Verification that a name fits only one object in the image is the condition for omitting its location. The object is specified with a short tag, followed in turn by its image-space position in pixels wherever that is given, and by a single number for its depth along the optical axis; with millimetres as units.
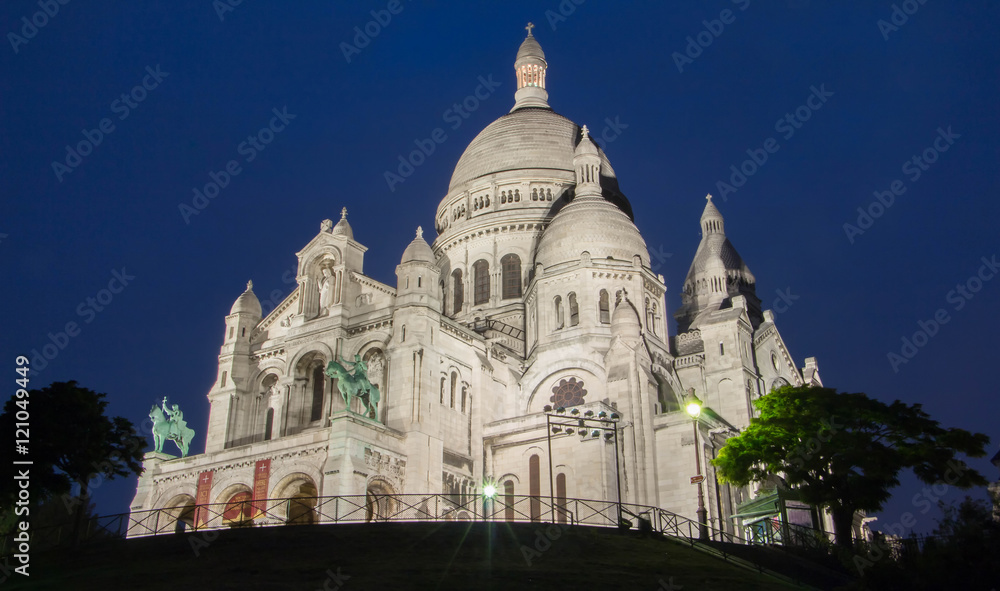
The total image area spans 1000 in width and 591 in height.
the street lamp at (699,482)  35375
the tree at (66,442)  36031
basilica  50812
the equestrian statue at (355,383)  48688
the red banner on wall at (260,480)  49500
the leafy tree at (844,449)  39750
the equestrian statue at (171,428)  55031
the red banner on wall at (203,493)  51531
